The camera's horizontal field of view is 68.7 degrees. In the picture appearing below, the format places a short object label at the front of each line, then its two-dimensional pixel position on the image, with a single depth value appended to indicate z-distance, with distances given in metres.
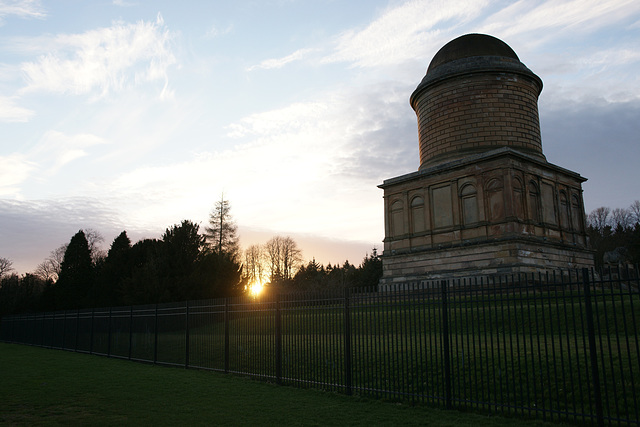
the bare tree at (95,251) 63.41
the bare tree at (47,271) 68.22
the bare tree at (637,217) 73.12
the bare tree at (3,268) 68.64
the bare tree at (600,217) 73.06
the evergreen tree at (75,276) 43.16
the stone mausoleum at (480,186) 25.08
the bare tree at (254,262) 67.44
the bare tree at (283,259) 64.81
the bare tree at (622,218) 73.19
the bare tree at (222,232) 52.81
